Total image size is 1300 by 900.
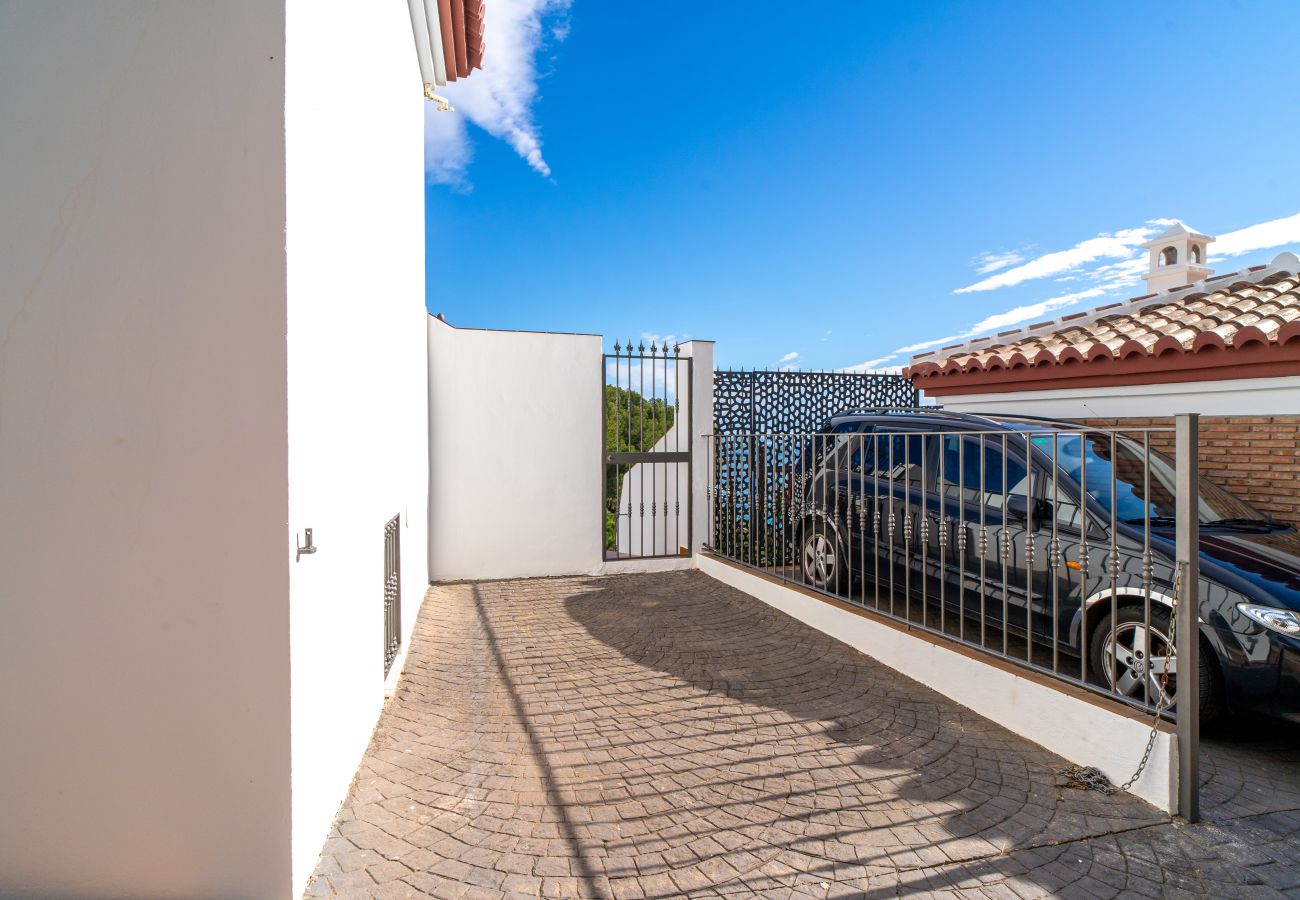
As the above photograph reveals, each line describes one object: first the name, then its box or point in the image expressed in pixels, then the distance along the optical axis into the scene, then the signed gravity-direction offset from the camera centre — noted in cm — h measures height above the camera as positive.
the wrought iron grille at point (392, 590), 426 -94
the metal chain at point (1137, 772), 298 -154
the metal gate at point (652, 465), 806 -22
